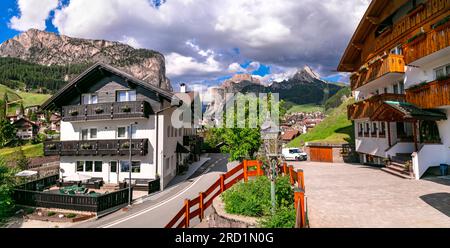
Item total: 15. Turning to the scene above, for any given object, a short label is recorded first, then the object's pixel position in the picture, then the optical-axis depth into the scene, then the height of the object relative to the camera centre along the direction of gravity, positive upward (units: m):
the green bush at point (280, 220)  6.75 -2.33
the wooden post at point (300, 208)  5.55 -1.68
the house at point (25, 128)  81.88 +3.30
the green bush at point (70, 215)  16.33 -5.01
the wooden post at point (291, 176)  11.48 -1.89
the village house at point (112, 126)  23.19 +1.02
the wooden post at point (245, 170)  12.28 -1.71
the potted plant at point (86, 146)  23.97 -0.83
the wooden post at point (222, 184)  11.88 -2.28
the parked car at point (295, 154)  30.05 -2.41
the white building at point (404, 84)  13.72 +3.30
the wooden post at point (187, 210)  9.51 -2.76
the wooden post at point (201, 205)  10.88 -2.97
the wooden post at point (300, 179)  8.93 -1.58
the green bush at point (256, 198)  8.54 -2.24
